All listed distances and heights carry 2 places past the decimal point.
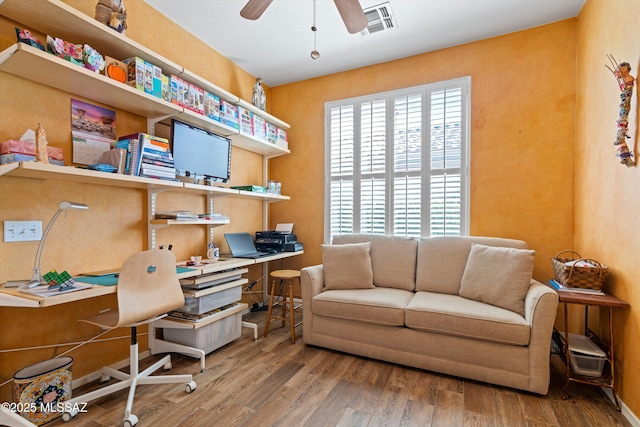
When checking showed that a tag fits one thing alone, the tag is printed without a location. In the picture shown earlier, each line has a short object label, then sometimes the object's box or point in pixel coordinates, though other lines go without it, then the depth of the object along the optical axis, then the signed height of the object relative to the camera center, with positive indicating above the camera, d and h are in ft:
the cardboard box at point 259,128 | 10.28 +3.02
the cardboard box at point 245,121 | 9.58 +3.06
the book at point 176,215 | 7.55 -0.07
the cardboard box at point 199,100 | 8.09 +3.10
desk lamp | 4.91 -0.89
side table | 5.68 -2.84
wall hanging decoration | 5.49 +1.95
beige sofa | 6.21 -2.28
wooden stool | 8.67 -2.53
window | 9.70 +1.79
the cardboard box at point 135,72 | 6.41 +3.06
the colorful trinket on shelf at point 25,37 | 4.84 +2.88
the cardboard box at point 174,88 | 7.37 +3.13
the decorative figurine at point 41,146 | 5.09 +1.15
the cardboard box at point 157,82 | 6.82 +3.05
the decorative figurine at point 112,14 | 6.04 +4.11
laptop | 9.66 -1.15
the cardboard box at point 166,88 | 7.07 +3.01
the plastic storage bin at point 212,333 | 7.49 -3.22
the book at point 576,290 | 6.20 -1.68
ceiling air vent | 7.93 +5.47
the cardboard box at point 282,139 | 11.62 +2.95
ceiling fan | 5.59 +3.92
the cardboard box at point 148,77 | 6.60 +3.04
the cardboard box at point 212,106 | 8.38 +3.07
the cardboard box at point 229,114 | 8.90 +3.03
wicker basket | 6.18 -1.35
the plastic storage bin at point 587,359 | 6.02 -3.04
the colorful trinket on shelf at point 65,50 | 5.19 +2.95
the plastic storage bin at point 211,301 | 7.38 -2.34
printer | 10.79 -1.08
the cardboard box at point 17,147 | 4.91 +1.10
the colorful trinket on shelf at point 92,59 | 5.62 +2.96
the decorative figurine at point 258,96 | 10.64 +4.23
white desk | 4.44 -1.40
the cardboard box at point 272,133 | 11.05 +3.01
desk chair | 5.18 -1.73
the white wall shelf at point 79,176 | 4.68 +0.68
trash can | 5.01 -3.12
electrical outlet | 5.33 -0.34
